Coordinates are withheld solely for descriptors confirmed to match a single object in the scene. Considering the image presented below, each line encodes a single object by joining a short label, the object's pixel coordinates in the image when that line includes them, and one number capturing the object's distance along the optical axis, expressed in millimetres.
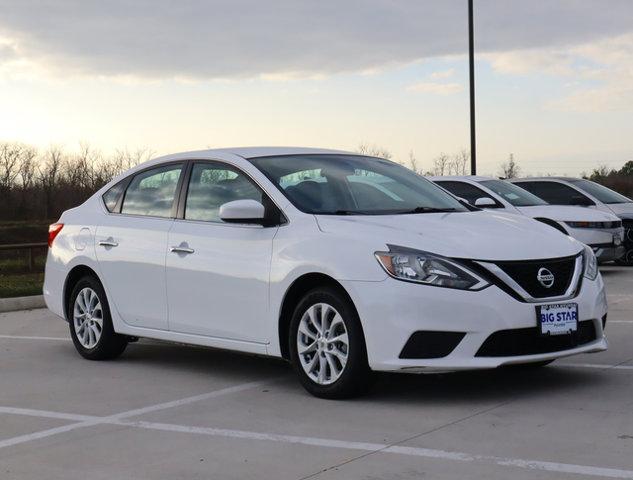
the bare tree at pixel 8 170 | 81662
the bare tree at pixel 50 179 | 75625
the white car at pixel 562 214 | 15883
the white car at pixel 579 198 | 17984
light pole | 24859
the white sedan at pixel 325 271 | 6348
